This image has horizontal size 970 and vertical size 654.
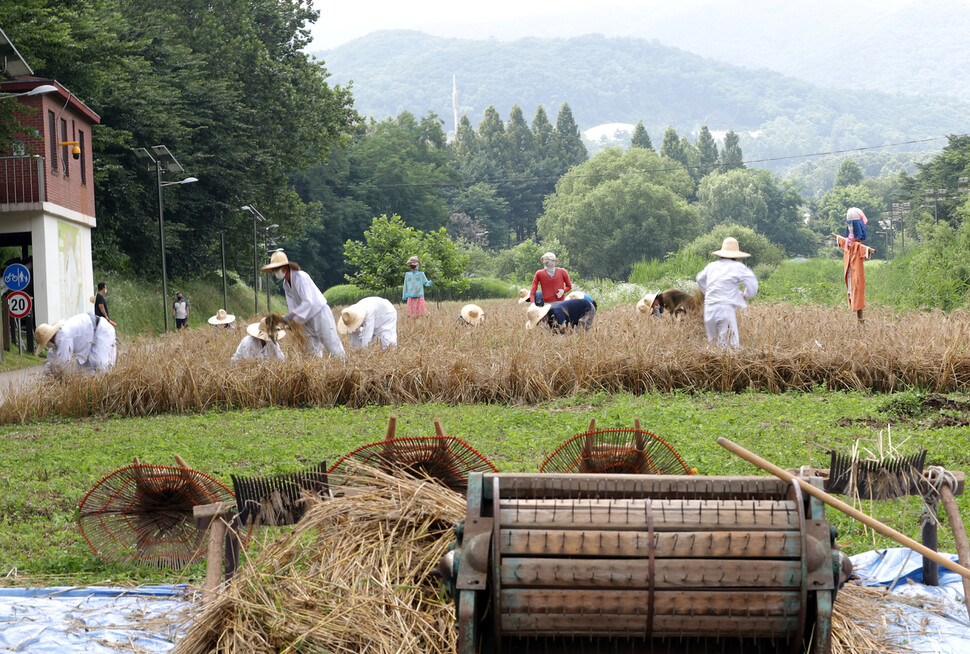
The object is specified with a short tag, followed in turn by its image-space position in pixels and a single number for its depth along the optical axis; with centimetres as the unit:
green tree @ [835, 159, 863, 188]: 17638
